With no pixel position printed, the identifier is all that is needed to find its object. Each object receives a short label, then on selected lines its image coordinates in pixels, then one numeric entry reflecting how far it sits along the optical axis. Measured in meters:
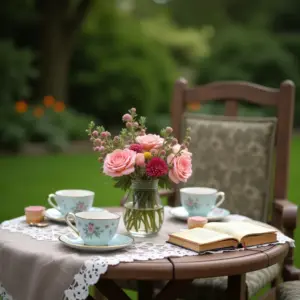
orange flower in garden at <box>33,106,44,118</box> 10.46
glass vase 2.54
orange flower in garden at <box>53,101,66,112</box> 10.84
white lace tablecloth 2.20
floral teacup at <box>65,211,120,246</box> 2.31
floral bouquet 2.47
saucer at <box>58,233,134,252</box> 2.29
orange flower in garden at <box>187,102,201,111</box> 12.39
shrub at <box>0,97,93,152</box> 9.73
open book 2.38
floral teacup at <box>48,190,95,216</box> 2.74
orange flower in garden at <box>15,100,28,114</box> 10.30
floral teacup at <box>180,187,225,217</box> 2.82
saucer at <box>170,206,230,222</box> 2.86
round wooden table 2.19
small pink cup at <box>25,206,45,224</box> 2.75
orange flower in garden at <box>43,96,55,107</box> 10.91
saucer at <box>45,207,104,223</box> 2.74
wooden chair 3.47
